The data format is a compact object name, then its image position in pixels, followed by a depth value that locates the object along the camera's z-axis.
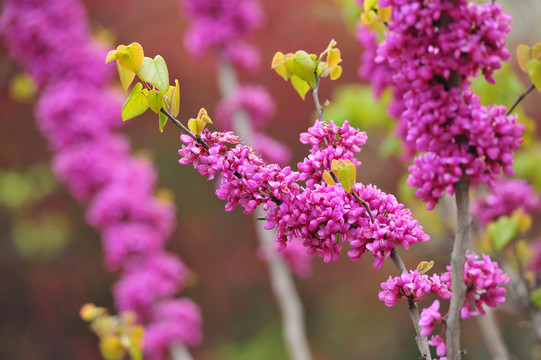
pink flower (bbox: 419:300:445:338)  1.27
